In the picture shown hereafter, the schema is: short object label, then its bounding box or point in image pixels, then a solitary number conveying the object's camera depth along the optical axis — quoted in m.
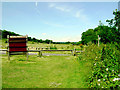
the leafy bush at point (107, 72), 3.48
